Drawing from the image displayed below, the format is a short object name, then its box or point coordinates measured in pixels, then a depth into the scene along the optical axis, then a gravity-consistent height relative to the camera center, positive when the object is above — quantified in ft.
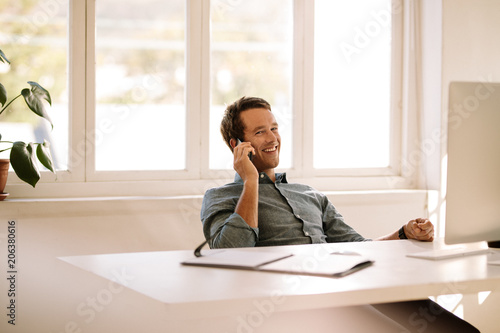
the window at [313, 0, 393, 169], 11.36 +1.56
